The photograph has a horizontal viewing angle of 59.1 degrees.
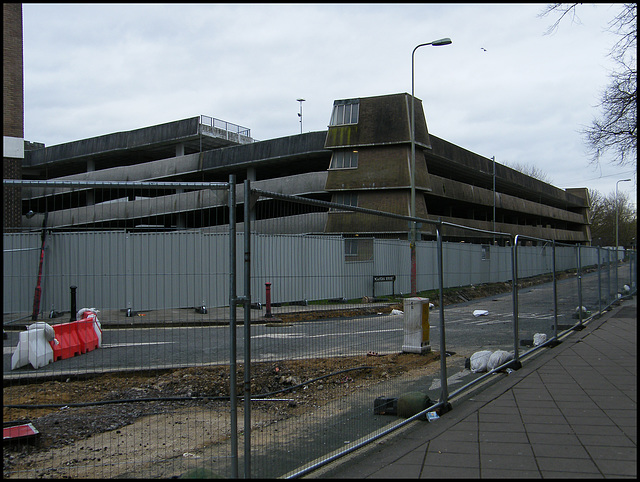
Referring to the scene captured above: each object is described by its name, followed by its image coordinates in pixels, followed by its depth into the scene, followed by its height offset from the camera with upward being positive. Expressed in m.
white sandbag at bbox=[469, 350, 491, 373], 8.28 -1.47
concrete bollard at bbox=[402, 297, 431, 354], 6.89 -0.88
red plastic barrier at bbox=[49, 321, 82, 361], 4.70 -0.68
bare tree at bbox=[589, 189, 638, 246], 75.88 +6.43
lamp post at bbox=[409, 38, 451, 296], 26.08 +9.78
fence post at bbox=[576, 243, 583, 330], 12.95 -0.40
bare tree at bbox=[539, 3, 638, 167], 12.87 +3.56
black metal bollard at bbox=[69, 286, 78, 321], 4.04 -0.25
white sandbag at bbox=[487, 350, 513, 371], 8.16 -1.41
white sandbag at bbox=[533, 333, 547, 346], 10.05 -1.38
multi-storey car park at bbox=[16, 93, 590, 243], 36.56 +7.71
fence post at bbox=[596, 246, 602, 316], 15.64 -0.94
